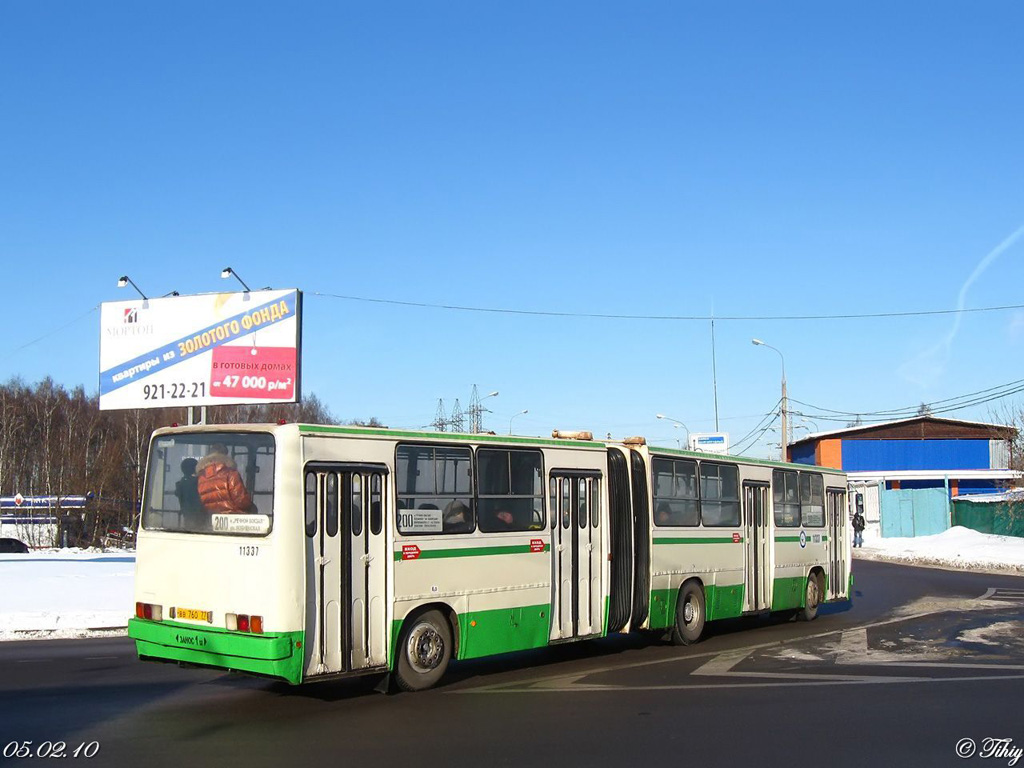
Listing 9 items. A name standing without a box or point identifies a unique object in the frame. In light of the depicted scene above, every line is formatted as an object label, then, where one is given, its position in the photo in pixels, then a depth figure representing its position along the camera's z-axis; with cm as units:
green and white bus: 957
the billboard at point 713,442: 5413
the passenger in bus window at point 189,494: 1020
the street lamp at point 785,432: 4745
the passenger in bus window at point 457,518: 1112
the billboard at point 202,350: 2662
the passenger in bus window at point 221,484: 986
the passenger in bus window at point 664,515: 1450
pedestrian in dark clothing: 4147
